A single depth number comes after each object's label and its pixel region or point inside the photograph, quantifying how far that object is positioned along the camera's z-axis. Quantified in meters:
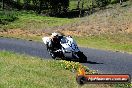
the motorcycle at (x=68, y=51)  25.91
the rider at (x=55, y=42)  26.52
